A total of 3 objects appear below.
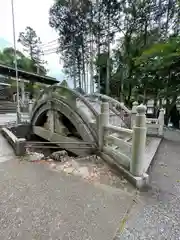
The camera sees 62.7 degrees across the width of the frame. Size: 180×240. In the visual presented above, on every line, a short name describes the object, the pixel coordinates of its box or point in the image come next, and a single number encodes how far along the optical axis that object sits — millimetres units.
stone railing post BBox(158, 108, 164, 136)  5824
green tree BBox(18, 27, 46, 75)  22447
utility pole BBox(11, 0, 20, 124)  8243
